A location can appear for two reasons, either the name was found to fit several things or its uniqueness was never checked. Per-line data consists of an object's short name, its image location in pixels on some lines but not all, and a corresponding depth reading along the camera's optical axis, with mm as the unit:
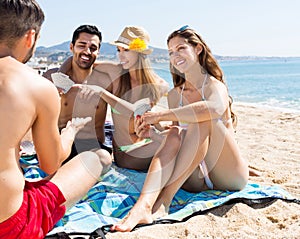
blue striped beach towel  2646
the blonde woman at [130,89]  3555
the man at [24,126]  1715
